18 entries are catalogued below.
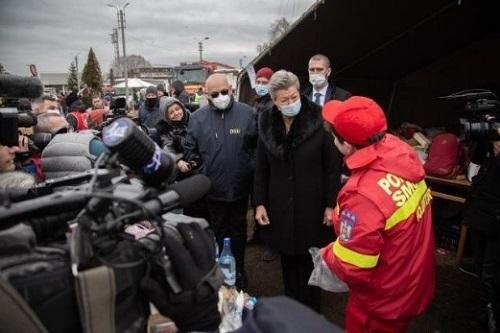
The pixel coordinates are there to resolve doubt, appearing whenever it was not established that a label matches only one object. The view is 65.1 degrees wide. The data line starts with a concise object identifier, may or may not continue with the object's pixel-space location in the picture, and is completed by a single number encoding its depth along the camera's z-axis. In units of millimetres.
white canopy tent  29419
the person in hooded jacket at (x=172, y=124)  4022
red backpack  4555
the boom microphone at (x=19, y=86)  1399
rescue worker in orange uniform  1778
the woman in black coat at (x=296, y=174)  2779
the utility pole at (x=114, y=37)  43594
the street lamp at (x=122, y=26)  28859
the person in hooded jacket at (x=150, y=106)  7318
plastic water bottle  2867
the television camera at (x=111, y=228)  734
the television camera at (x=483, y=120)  2504
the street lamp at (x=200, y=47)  54312
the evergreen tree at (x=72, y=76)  35075
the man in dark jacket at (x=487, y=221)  2832
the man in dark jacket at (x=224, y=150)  3451
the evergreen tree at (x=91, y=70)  42938
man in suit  4094
